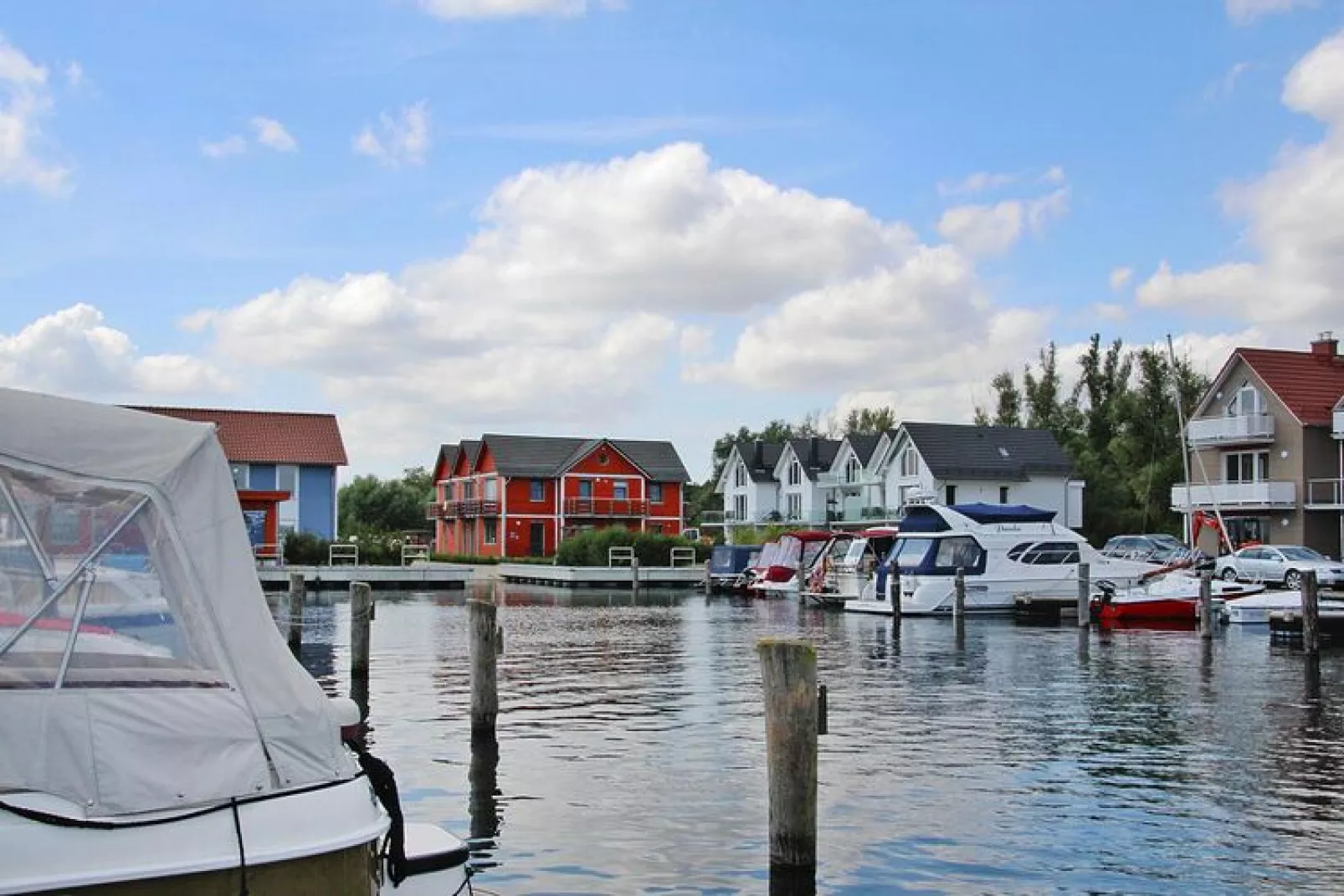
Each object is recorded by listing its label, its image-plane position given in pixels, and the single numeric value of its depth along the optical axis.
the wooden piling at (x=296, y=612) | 28.72
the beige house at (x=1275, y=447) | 61.25
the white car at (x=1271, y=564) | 46.97
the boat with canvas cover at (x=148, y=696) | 6.43
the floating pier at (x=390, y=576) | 59.16
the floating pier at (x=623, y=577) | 64.25
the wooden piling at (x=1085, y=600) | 35.78
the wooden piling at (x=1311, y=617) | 26.38
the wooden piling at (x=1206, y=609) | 32.28
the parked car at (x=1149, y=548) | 57.48
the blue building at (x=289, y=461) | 74.25
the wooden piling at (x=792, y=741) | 10.28
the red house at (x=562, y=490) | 92.31
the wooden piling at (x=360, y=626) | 23.48
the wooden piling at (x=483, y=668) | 17.00
